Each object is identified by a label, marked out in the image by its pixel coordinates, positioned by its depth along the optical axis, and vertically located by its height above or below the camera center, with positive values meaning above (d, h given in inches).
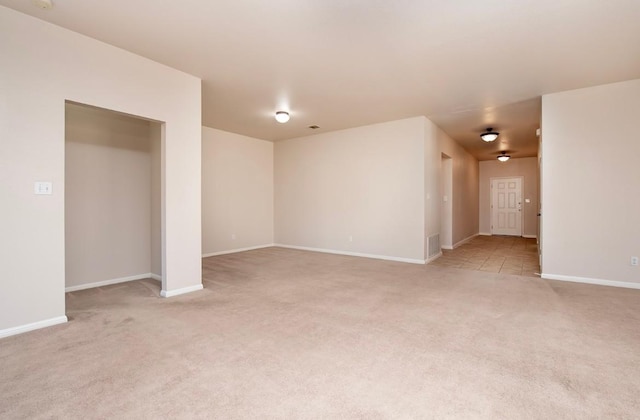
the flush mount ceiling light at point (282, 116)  208.1 +62.6
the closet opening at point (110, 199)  157.3 +6.5
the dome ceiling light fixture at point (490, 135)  257.4 +61.0
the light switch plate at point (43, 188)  108.7 +8.2
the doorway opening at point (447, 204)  299.7 +4.1
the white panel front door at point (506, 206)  397.7 +2.2
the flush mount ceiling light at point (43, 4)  97.3 +65.8
